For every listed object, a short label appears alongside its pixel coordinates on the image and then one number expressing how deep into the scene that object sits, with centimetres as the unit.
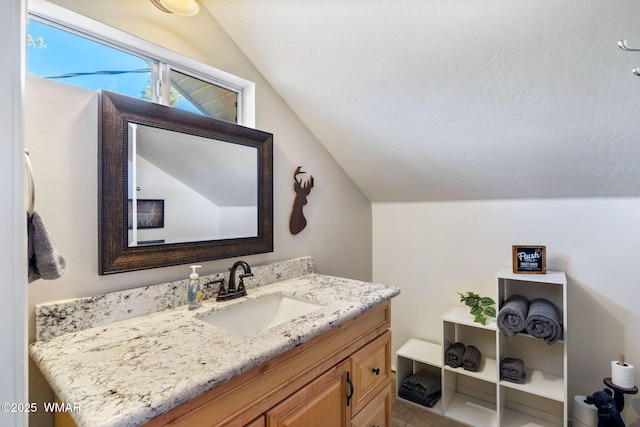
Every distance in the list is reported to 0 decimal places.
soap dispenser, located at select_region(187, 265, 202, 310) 120
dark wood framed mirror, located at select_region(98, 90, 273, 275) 108
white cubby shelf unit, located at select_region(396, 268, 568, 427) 177
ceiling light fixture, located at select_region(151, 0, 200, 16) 114
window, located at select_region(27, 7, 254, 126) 104
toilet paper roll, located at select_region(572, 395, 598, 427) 162
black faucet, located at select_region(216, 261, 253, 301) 131
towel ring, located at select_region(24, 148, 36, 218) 64
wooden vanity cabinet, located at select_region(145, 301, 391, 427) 76
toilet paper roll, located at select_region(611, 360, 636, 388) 154
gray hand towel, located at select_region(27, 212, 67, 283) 67
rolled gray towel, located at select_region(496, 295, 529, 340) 165
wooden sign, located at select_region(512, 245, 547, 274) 179
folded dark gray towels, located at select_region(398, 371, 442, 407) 202
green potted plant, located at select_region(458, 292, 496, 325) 190
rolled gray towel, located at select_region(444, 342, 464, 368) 195
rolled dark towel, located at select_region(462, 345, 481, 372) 190
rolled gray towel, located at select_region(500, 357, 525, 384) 178
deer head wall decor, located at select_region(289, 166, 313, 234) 181
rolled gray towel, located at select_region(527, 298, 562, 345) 159
